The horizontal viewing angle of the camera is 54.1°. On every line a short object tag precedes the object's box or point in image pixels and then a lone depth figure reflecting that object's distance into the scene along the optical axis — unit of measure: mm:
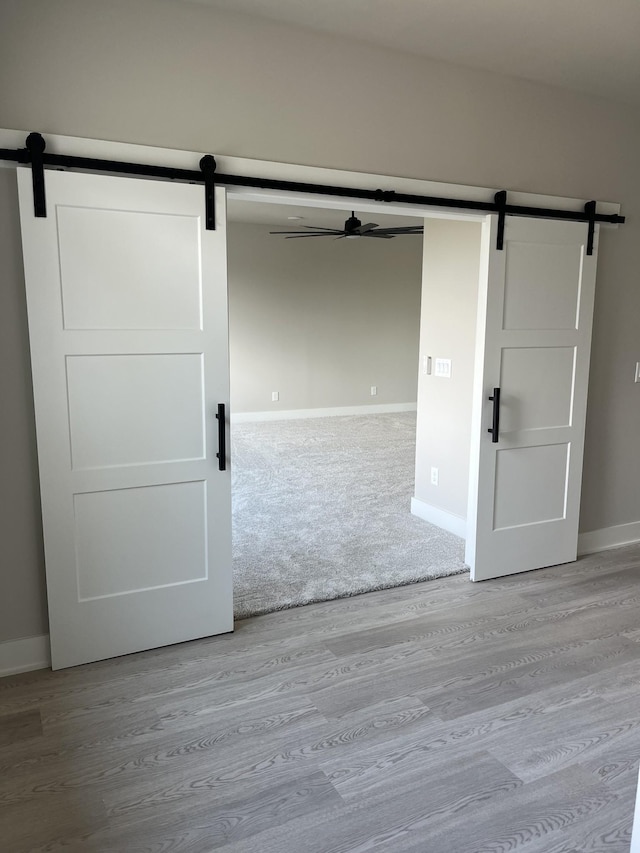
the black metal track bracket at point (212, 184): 2385
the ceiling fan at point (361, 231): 6253
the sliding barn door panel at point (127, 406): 2529
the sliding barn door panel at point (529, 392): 3445
